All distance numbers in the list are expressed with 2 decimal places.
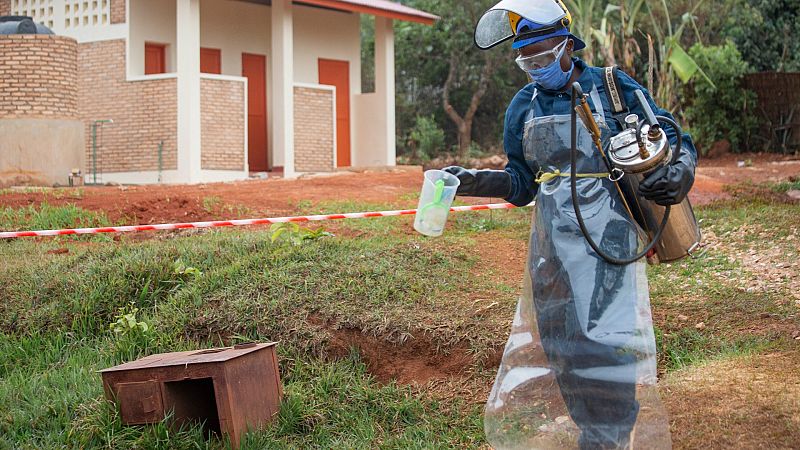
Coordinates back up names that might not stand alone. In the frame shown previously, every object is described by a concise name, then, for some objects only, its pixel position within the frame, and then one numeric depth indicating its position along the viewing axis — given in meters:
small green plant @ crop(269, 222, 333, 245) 8.05
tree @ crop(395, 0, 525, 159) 31.20
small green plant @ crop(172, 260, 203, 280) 7.36
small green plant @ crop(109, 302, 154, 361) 6.54
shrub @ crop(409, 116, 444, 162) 30.31
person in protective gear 3.75
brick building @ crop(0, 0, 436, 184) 17.27
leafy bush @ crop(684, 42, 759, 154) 19.98
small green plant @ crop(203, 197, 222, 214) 10.46
